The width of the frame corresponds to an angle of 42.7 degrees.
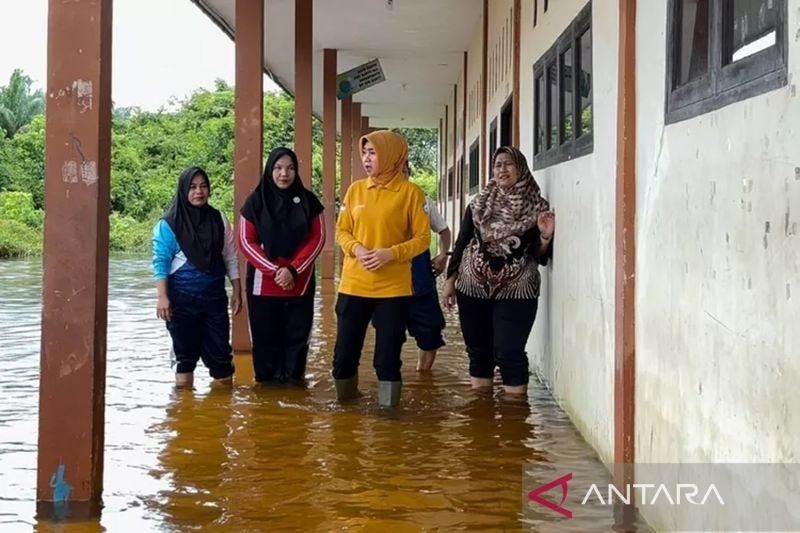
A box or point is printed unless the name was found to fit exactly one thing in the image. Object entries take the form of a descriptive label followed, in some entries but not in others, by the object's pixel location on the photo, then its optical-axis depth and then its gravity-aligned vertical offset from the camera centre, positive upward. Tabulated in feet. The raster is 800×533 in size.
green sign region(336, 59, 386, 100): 60.23 +11.53
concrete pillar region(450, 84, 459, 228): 63.49 +6.77
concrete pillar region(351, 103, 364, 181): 95.91 +13.40
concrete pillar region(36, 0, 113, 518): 12.95 +0.45
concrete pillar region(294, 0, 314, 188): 42.65 +8.43
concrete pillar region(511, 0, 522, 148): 29.43 +5.85
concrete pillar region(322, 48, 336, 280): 59.41 +7.75
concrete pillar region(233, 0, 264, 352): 26.89 +4.32
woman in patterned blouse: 21.12 +0.33
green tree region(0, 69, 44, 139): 136.36 +22.75
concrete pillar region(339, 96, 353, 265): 81.15 +10.60
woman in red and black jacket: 22.16 +0.51
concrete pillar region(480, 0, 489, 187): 42.86 +8.18
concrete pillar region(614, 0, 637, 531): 13.87 +0.07
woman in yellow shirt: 19.60 +0.62
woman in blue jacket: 21.65 +0.10
